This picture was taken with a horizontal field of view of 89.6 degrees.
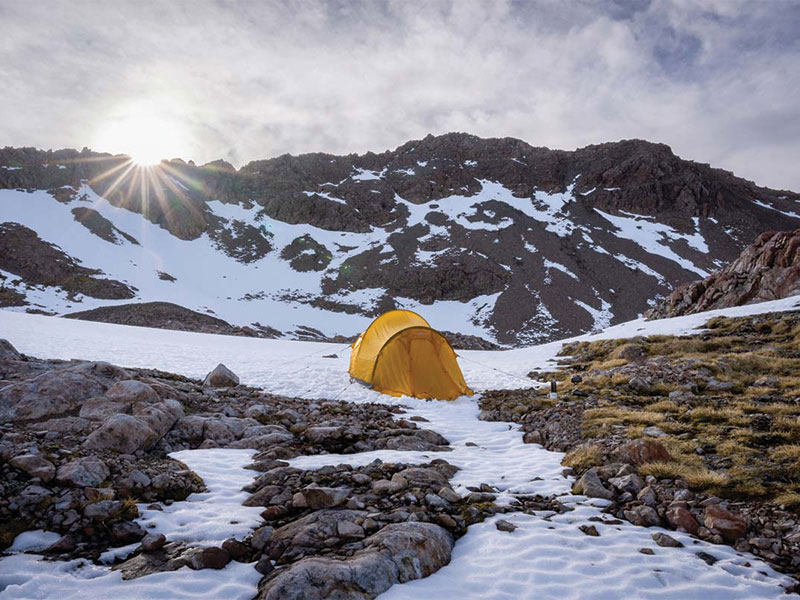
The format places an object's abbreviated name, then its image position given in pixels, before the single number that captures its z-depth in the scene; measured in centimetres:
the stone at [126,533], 380
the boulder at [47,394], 609
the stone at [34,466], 429
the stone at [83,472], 436
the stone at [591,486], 510
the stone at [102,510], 396
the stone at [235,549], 368
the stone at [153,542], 367
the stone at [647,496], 473
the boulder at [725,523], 406
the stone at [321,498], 458
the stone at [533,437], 805
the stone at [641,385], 1032
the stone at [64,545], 355
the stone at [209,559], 348
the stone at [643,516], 445
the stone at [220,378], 1148
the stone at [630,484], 507
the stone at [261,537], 385
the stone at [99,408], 637
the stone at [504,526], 432
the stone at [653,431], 711
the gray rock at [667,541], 399
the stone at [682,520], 429
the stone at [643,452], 576
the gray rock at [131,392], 700
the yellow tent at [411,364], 1301
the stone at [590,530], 424
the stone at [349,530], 397
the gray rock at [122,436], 548
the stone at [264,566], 350
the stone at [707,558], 375
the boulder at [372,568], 308
